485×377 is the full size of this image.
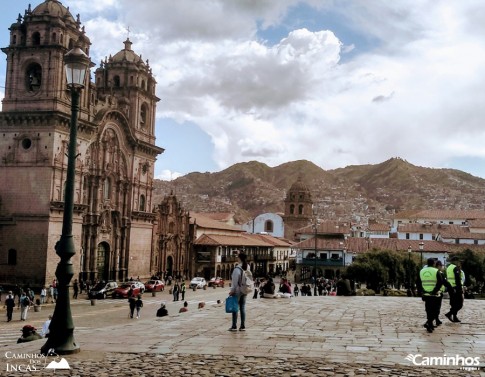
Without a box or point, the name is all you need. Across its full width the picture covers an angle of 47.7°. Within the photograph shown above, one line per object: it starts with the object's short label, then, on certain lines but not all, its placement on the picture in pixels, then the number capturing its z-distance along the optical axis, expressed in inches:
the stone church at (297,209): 3892.7
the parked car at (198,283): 1852.9
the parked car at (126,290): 1455.5
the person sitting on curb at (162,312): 883.6
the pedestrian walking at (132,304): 1015.9
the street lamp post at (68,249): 339.9
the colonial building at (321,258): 2370.8
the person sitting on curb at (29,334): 542.3
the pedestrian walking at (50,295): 1331.2
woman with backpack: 427.2
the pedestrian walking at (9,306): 966.4
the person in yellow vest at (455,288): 482.6
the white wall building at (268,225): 3971.5
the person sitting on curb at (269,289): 840.9
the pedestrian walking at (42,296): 1298.0
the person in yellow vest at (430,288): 422.3
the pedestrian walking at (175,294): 1390.6
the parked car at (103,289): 1409.9
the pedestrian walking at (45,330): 550.0
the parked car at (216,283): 1995.6
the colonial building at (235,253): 2406.5
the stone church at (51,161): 1455.5
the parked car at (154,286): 1683.9
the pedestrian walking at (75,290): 1416.1
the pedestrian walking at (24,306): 982.4
